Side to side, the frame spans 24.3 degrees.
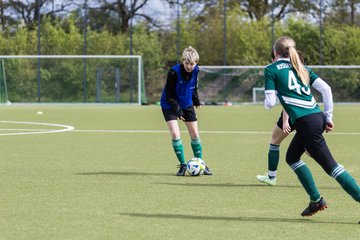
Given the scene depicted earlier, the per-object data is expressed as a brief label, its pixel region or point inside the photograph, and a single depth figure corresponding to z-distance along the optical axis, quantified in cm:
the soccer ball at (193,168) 1074
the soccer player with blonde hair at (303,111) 718
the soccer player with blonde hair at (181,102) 1086
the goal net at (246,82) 3908
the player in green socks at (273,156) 981
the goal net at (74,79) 3956
